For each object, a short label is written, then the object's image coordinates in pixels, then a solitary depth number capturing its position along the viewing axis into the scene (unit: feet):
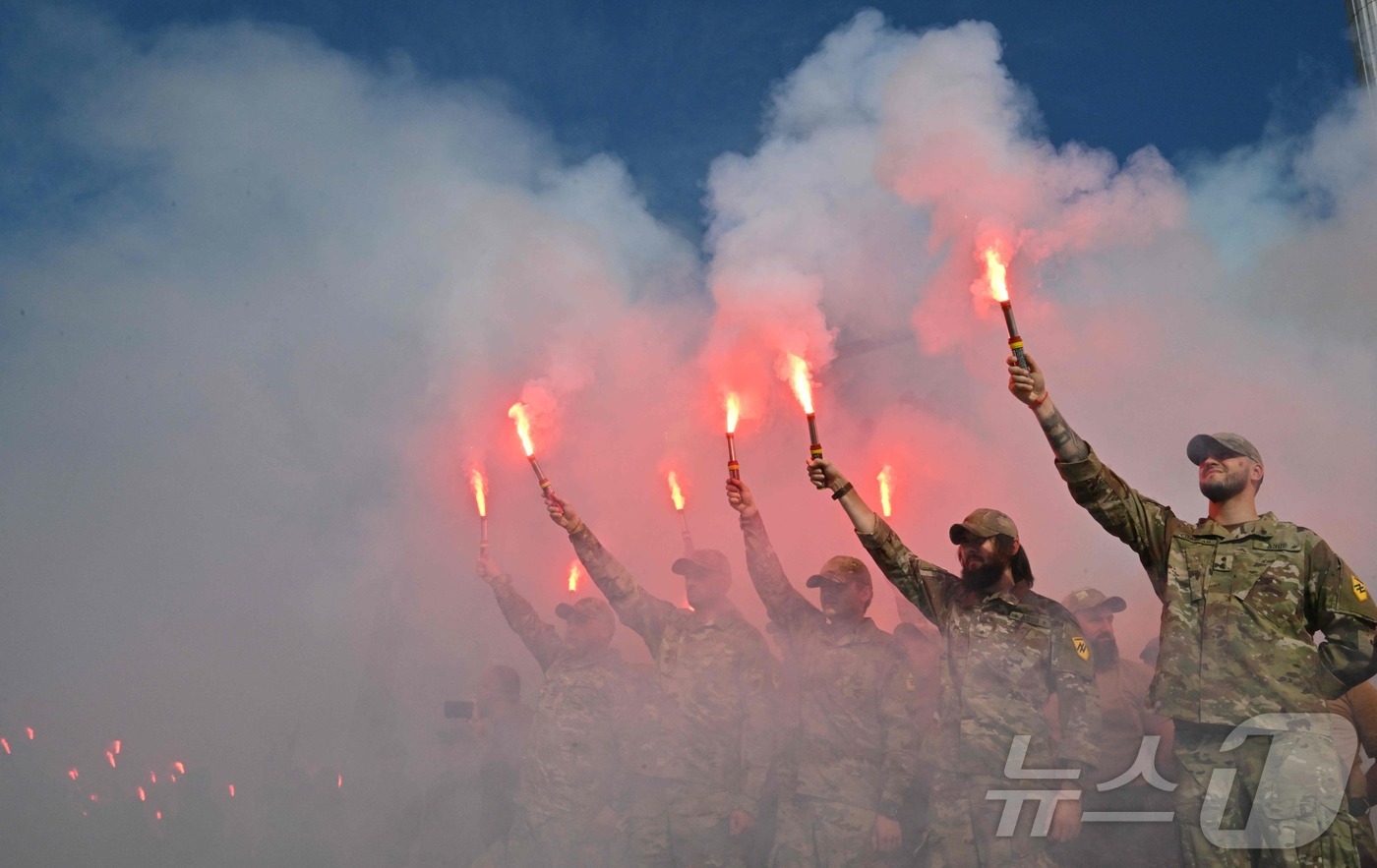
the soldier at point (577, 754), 21.34
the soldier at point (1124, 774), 16.34
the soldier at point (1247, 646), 11.88
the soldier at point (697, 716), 19.54
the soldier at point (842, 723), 17.79
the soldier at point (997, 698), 14.79
